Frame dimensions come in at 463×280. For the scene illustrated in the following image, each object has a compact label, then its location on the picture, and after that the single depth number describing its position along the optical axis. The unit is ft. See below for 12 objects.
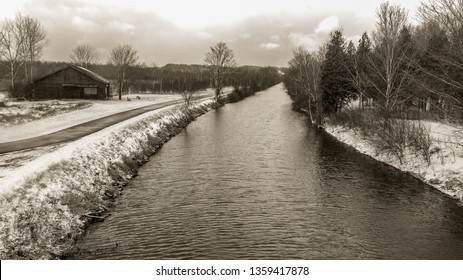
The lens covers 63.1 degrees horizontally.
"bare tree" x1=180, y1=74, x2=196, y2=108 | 175.89
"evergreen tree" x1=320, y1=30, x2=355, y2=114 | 140.87
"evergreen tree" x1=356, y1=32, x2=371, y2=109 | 131.87
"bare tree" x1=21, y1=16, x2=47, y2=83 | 200.59
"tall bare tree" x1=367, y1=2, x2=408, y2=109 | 98.99
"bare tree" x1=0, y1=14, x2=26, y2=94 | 180.86
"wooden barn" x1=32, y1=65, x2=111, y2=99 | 185.37
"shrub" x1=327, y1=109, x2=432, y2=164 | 77.55
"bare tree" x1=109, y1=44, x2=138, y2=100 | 221.87
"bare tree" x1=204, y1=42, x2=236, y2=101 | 254.27
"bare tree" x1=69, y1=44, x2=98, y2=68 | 344.28
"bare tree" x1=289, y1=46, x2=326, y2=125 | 148.46
